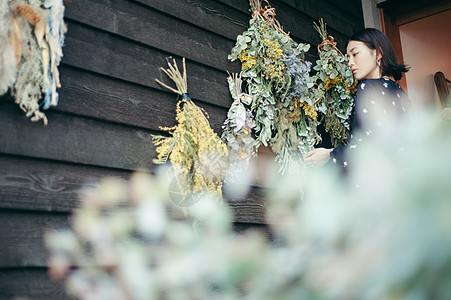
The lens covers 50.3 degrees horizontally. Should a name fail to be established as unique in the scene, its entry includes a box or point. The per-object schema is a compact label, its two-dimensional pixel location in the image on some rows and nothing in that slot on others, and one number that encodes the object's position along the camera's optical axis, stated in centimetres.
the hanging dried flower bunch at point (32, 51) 142
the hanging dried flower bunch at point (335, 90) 278
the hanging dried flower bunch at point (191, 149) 190
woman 207
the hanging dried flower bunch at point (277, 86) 235
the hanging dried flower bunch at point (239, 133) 216
